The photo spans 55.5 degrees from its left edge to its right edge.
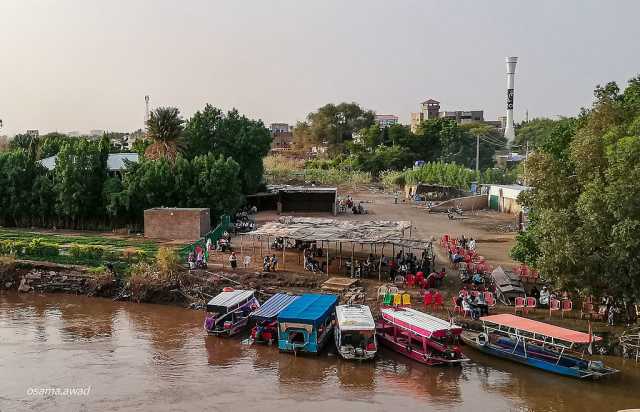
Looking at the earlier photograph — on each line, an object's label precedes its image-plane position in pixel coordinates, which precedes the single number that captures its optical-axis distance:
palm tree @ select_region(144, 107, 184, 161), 46.62
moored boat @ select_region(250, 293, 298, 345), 21.56
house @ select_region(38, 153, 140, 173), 44.97
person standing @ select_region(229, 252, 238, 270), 29.02
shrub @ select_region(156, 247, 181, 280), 27.67
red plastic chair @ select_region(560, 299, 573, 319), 22.81
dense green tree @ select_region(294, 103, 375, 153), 114.19
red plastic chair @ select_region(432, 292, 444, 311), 23.56
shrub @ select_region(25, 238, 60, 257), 31.58
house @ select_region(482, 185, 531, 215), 50.60
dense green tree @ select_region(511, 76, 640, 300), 18.98
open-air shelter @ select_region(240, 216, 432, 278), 27.02
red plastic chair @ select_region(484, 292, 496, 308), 23.64
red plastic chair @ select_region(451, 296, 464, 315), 23.42
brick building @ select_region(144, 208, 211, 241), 36.78
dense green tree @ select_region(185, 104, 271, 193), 51.16
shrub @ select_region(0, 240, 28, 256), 31.97
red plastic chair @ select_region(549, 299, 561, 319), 22.91
